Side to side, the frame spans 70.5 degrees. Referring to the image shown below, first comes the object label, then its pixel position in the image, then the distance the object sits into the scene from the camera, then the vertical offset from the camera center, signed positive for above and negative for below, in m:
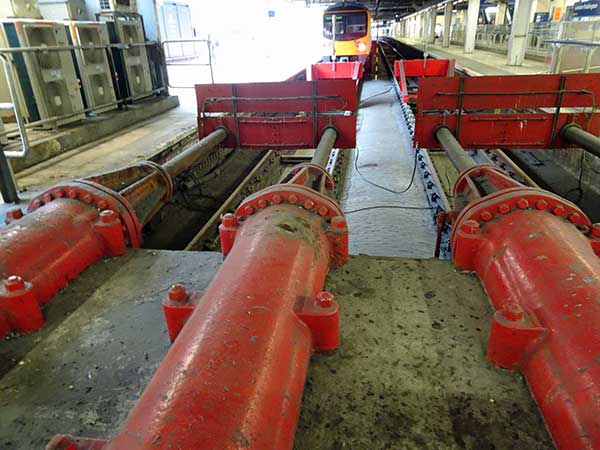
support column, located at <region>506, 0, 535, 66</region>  13.31 +0.06
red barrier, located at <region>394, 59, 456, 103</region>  11.90 -0.79
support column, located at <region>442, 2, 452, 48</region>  25.15 +0.68
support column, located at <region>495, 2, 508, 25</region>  28.79 +1.43
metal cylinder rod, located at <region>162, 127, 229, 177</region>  3.55 -0.91
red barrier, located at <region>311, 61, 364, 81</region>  11.98 -0.76
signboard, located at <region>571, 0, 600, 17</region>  11.60 +0.62
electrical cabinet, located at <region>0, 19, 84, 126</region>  5.59 -0.26
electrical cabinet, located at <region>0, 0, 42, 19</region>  5.91 +0.59
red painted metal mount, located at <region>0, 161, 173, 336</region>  1.91 -0.91
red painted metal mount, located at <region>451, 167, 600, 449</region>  1.24 -0.88
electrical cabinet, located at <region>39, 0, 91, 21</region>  7.08 +0.67
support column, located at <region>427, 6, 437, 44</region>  28.00 +0.78
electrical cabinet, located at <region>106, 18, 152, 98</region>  7.67 -0.16
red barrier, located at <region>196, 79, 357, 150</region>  4.37 -0.64
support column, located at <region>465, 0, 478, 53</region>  19.55 +0.51
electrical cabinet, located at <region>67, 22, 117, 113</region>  6.54 -0.22
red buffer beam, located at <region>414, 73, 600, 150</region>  4.13 -0.65
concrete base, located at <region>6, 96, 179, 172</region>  5.21 -1.07
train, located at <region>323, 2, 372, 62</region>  15.09 +0.36
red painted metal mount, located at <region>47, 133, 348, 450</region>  1.02 -0.82
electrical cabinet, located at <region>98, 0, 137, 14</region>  7.59 +0.74
